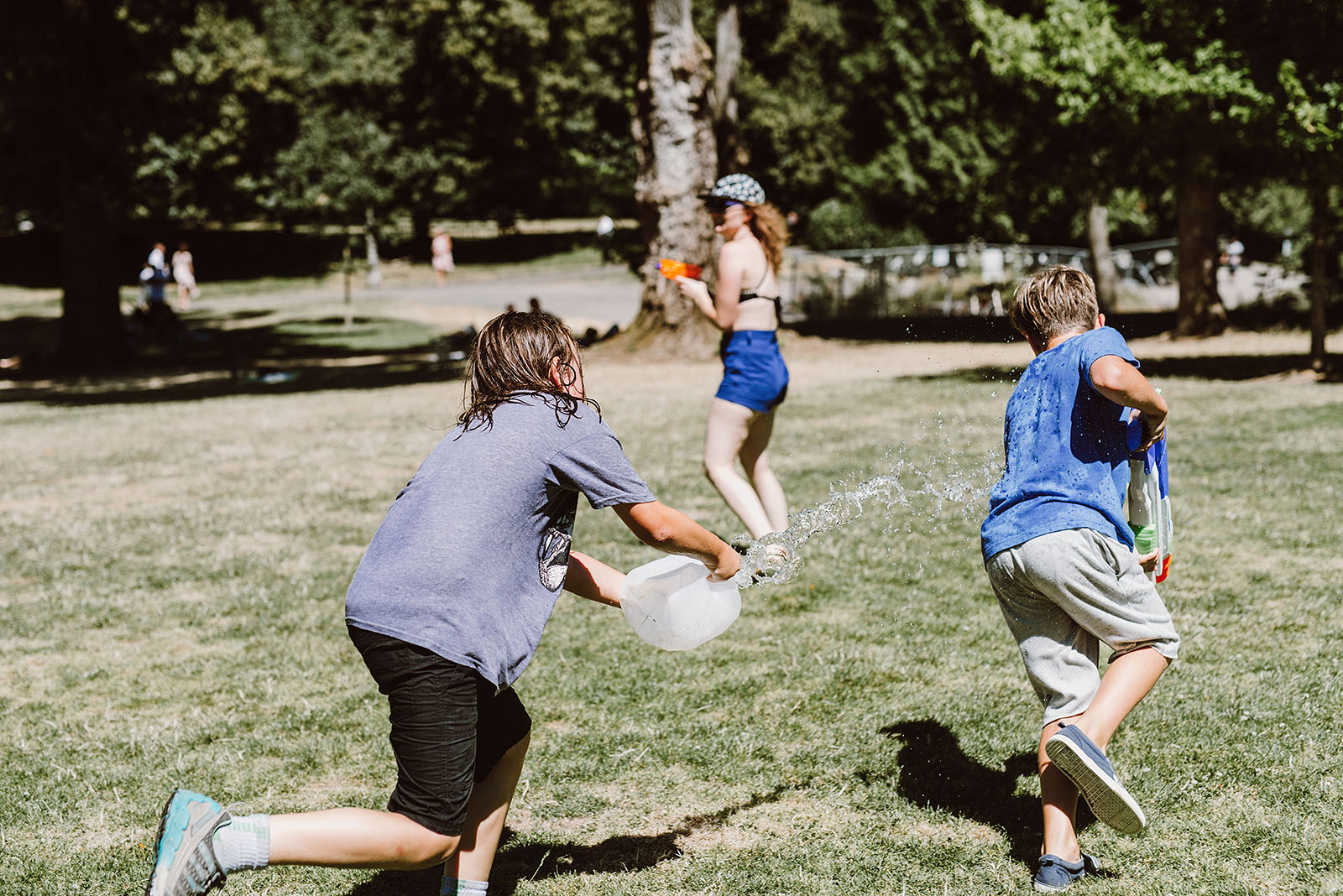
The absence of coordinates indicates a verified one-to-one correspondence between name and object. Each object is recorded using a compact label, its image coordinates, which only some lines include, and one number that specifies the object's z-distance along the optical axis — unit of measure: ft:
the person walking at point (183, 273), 132.36
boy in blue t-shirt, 11.53
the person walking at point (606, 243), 93.25
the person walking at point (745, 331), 23.16
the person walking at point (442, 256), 147.23
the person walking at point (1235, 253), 116.09
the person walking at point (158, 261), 99.01
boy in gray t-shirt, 10.03
